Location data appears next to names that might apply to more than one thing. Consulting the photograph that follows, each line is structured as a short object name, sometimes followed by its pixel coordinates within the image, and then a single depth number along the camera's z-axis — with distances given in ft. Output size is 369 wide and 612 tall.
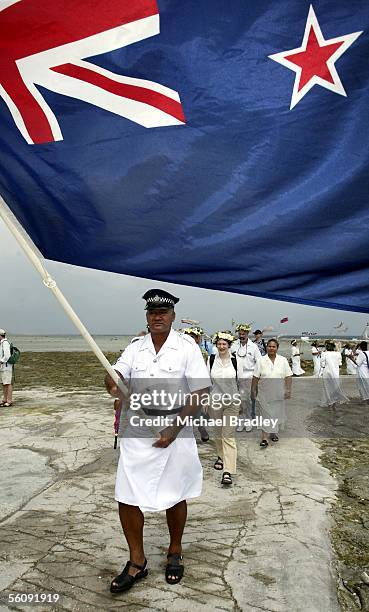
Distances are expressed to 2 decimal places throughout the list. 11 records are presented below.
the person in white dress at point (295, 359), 58.65
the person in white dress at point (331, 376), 34.37
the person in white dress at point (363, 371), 35.73
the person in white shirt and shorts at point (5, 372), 35.64
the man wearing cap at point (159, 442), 10.58
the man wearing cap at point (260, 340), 38.65
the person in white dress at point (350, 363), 47.24
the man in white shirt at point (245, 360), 27.73
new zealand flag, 7.61
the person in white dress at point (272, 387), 24.70
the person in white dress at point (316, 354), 47.65
